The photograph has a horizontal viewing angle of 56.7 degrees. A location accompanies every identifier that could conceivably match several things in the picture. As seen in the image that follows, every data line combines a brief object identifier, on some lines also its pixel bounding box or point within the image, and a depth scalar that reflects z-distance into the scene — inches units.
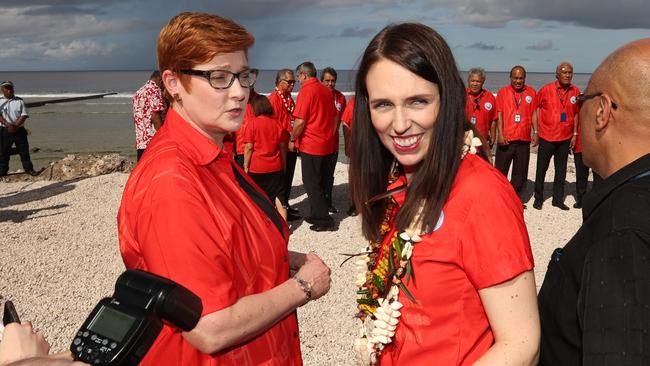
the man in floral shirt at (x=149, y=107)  371.6
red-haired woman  78.4
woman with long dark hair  76.0
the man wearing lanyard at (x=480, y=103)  441.1
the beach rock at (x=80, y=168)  547.2
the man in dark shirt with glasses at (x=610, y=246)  58.4
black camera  55.4
